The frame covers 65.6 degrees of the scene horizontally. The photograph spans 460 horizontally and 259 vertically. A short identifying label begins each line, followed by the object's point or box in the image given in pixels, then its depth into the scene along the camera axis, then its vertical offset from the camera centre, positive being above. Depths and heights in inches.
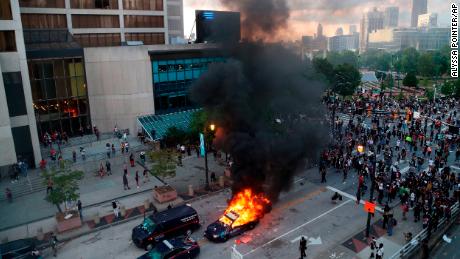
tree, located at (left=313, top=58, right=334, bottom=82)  2391.0 -84.8
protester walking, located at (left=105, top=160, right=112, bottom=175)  1095.6 -324.0
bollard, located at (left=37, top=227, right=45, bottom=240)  727.1 -344.9
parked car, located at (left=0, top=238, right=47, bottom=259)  626.2 -327.7
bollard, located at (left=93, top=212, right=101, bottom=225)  791.7 -346.0
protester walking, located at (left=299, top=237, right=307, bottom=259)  627.5 -333.3
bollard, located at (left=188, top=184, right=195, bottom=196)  914.7 -335.6
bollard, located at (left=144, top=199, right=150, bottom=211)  849.5 -340.3
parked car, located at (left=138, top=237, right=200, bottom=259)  610.5 -328.2
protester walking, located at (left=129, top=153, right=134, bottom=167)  1148.5 -316.1
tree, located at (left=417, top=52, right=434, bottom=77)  3592.5 -138.8
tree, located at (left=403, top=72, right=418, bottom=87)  2834.6 -222.8
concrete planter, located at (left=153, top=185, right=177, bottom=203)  872.9 -327.6
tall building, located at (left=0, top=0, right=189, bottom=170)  1062.4 -50.8
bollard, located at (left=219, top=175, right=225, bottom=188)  976.3 -336.0
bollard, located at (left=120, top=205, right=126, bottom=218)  820.6 -344.2
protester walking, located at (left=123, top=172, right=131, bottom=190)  962.1 -328.6
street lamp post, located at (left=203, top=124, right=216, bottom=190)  880.3 -317.8
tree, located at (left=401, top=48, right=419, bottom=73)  3866.6 -104.2
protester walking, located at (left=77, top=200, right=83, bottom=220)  804.0 -327.6
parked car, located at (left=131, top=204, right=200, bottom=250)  680.4 -325.4
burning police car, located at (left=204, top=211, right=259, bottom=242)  693.3 -333.4
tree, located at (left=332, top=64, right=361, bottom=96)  2293.3 -162.1
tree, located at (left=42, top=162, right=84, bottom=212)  762.2 -272.3
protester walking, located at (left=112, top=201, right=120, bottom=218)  803.4 -334.8
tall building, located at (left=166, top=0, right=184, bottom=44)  2628.0 +298.2
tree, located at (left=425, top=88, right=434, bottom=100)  2184.3 -260.9
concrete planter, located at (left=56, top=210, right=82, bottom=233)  752.3 -336.1
